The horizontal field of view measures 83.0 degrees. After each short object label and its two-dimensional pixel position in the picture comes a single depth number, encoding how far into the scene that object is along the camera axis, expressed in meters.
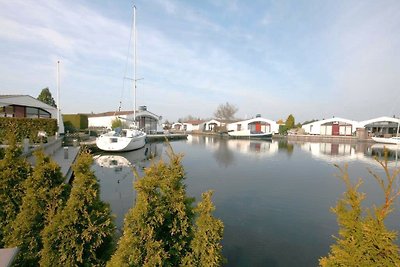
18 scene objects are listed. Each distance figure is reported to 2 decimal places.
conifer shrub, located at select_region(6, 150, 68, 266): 4.45
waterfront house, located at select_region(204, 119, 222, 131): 83.90
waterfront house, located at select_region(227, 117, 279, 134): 73.49
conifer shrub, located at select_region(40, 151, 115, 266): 4.02
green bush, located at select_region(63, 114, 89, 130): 46.26
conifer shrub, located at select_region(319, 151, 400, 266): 2.71
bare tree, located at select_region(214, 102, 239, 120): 95.88
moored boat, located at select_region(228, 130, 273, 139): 62.91
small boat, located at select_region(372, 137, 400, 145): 46.72
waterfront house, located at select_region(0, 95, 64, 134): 27.17
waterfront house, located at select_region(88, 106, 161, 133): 52.03
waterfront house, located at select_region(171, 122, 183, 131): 97.88
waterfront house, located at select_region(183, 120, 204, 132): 89.81
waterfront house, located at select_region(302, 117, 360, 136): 64.03
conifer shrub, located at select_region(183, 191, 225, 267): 3.52
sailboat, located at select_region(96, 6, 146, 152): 26.38
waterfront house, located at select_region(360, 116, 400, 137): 59.62
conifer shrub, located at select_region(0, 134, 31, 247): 4.98
